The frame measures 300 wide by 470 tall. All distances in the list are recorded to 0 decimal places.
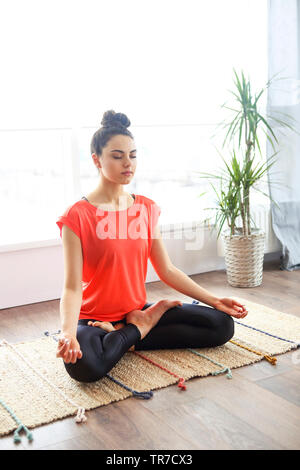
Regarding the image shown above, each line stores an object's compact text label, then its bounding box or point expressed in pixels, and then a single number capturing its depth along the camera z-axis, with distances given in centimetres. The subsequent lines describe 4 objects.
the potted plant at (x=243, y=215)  344
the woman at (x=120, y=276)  218
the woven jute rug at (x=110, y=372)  192
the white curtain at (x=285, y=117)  376
